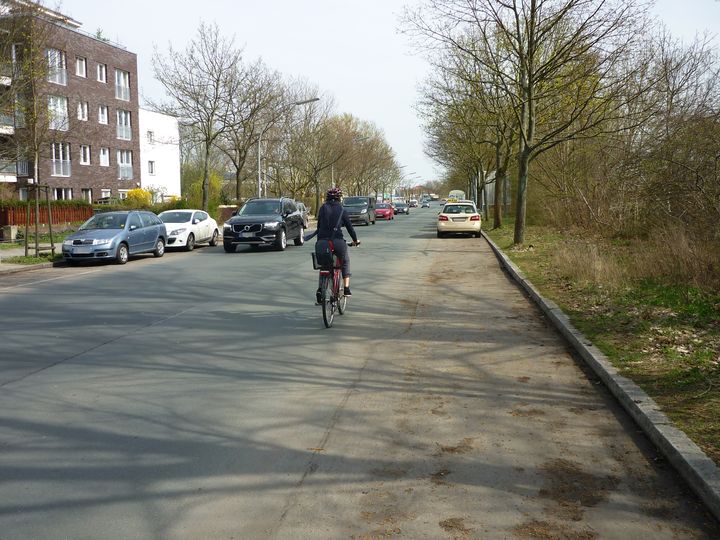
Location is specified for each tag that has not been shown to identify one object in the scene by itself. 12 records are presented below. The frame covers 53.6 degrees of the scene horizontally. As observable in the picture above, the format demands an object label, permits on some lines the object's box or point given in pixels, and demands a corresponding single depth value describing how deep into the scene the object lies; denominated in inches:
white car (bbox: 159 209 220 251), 953.5
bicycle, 376.8
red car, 2297.0
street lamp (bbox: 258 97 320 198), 1574.3
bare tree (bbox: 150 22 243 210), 1519.4
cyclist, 398.9
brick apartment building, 1696.6
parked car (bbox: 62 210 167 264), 760.3
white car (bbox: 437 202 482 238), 1203.9
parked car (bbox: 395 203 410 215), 3203.7
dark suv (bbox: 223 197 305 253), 909.2
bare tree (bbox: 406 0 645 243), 815.7
